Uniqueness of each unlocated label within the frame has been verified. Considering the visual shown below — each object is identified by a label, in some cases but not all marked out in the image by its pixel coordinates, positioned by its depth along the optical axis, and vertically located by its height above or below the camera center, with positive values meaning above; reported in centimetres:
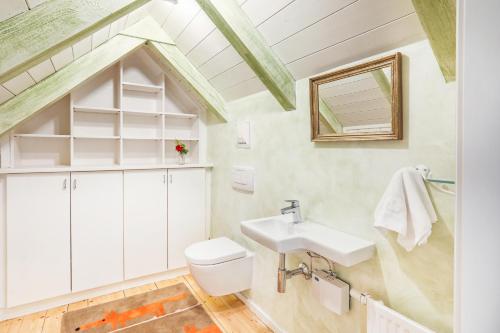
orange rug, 212 -120
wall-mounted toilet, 213 -78
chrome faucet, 179 -29
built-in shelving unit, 254 +38
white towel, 112 -18
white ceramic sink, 132 -39
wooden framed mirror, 128 +32
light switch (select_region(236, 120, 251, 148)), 242 +26
